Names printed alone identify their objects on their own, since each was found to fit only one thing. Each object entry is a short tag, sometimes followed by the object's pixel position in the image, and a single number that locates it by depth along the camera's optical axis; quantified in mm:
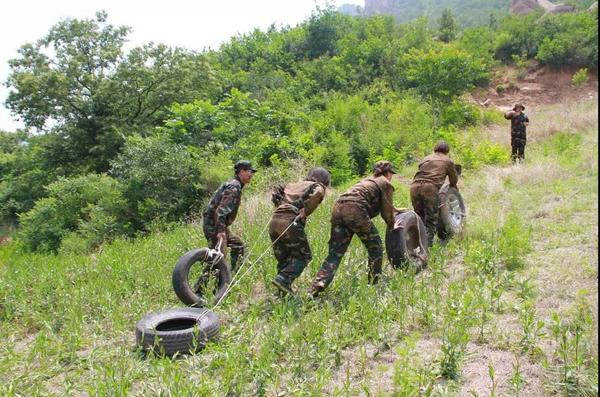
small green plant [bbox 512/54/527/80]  26406
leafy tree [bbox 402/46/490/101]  19156
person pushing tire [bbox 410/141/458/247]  7350
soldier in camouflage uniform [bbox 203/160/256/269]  6238
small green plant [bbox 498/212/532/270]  6209
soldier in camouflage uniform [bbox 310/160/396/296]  5895
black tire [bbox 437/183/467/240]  7625
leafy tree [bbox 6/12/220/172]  19484
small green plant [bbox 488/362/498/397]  3314
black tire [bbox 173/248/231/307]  5785
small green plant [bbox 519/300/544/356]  4133
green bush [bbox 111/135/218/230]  13062
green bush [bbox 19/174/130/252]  13195
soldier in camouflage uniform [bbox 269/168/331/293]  5879
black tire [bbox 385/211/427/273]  6340
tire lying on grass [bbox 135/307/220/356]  4664
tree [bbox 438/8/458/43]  29519
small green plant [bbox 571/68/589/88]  23678
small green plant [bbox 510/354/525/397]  3400
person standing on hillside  12859
